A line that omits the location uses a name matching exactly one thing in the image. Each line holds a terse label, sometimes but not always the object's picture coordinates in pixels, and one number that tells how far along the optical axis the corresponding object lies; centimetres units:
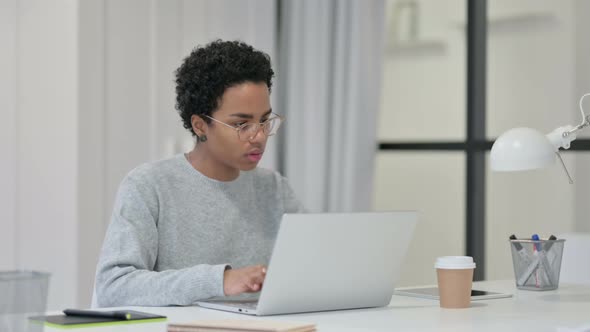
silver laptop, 168
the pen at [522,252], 226
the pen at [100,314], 150
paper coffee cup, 188
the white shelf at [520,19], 355
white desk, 161
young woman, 209
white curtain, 382
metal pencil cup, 225
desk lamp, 190
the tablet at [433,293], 206
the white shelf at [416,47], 396
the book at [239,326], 146
